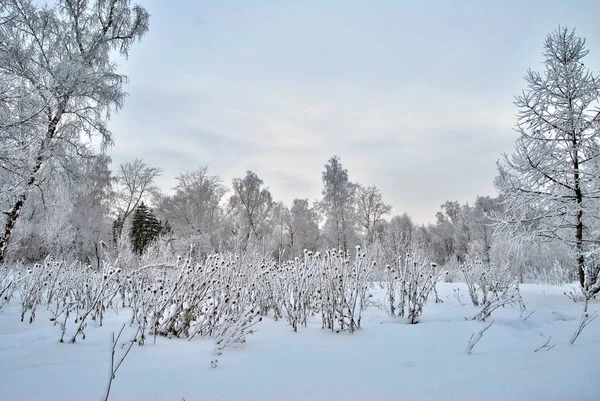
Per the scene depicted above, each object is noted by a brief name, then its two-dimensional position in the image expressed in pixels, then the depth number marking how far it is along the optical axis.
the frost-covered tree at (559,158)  6.70
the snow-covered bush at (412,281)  4.21
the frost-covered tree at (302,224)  35.84
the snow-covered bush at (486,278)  5.56
